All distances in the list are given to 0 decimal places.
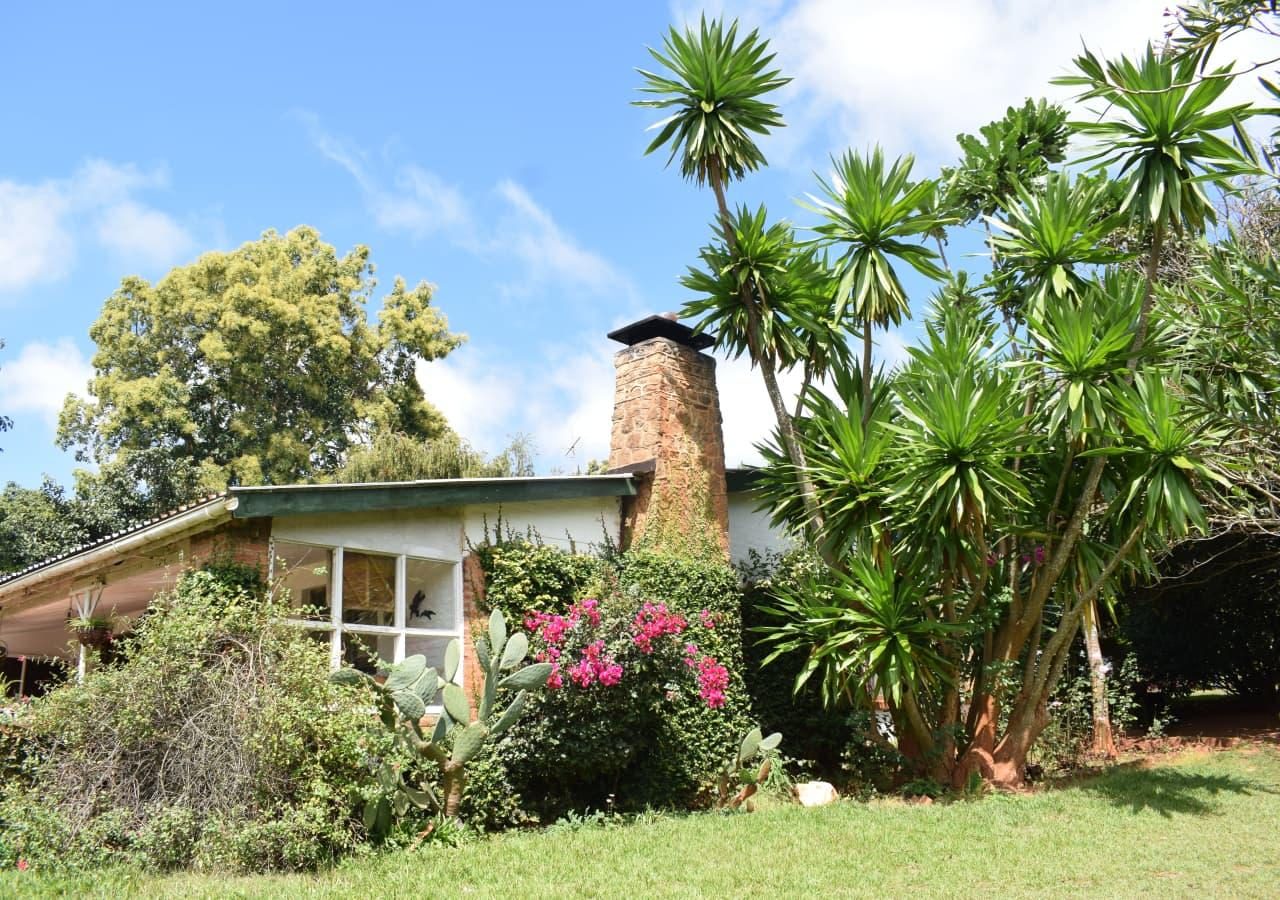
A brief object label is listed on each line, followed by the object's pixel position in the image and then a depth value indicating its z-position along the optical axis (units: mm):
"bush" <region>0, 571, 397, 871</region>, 7227
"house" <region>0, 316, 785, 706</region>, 8977
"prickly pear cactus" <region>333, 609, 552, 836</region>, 8031
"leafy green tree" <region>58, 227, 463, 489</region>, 25812
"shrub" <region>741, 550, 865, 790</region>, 11789
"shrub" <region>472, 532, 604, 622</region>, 10562
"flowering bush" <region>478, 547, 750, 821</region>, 9164
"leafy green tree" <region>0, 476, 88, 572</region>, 22953
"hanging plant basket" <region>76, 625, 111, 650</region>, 10834
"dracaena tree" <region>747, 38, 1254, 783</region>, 9391
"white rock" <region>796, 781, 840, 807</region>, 10422
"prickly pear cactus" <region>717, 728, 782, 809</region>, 10039
